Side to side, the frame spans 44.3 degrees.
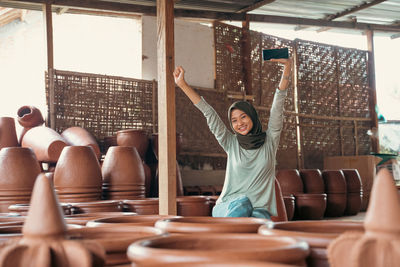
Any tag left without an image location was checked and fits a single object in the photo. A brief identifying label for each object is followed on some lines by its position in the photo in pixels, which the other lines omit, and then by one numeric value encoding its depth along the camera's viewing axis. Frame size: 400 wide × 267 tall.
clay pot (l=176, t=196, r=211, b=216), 3.97
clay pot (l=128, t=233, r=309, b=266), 0.81
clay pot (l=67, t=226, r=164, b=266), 1.01
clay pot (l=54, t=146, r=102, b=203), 3.80
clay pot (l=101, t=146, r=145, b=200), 4.30
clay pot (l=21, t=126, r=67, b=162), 4.61
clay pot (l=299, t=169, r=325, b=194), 6.74
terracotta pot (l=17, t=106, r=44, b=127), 5.18
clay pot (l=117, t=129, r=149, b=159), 5.38
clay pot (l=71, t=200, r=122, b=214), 3.07
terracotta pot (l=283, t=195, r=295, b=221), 5.70
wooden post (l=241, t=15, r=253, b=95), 7.36
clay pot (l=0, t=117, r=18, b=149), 4.95
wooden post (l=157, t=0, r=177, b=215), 3.22
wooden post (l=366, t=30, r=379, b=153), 8.98
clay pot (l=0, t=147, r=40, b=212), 3.63
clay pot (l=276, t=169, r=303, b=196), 6.44
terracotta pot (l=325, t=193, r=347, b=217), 7.02
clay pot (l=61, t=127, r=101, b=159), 4.96
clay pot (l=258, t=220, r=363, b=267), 0.97
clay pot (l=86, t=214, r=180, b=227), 1.35
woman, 3.20
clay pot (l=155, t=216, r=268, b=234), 1.19
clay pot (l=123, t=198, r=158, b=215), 3.58
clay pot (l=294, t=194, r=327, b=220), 6.29
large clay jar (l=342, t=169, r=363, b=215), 7.21
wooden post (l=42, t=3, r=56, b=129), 5.50
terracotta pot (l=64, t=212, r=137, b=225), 1.59
